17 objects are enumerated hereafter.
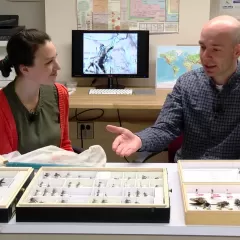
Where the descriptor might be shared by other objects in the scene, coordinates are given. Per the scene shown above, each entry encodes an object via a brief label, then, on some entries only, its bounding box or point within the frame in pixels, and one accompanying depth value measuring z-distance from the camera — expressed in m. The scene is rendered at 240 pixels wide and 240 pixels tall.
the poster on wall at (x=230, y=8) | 3.34
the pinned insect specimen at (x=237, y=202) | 1.18
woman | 2.01
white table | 1.09
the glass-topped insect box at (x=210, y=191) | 1.11
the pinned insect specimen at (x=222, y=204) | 1.17
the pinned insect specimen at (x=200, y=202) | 1.18
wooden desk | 2.82
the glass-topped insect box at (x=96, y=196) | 1.11
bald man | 1.93
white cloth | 1.52
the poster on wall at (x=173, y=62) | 3.27
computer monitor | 3.28
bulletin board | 3.30
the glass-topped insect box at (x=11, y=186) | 1.13
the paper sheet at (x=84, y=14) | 3.30
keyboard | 3.15
